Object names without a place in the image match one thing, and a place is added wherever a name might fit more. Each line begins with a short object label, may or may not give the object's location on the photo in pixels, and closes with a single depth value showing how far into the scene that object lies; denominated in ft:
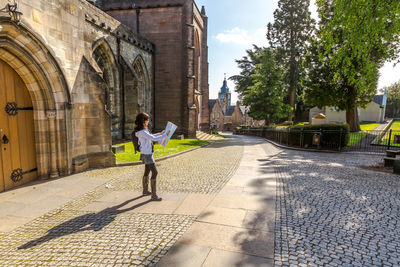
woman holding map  15.60
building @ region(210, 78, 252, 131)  223.10
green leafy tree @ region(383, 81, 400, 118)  175.06
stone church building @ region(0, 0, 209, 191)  18.35
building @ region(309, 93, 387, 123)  129.49
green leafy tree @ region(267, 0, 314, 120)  95.45
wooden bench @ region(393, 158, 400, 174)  23.87
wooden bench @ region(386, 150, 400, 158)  27.27
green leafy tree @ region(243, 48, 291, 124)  91.71
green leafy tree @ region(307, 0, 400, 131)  29.30
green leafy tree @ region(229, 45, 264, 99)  122.52
